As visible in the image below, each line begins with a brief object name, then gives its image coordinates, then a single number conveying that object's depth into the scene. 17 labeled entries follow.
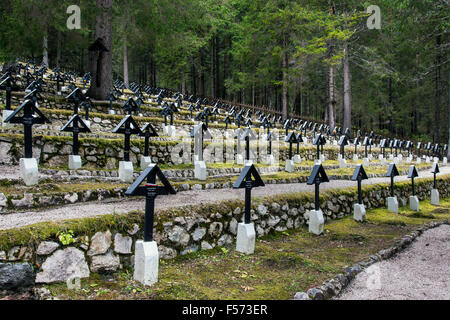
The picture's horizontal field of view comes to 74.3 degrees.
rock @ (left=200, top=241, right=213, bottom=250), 4.29
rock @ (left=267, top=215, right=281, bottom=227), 5.45
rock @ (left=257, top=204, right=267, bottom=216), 5.26
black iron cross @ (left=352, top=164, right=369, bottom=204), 6.81
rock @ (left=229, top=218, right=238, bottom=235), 4.77
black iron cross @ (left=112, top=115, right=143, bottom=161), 6.27
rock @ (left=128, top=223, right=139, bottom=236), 3.57
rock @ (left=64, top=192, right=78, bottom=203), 4.60
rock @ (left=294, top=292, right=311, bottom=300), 3.06
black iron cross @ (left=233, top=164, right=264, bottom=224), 4.46
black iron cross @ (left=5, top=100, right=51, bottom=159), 4.97
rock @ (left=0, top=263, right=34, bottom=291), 2.68
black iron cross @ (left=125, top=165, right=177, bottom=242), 3.13
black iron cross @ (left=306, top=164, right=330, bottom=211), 5.70
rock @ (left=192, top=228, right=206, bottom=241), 4.20
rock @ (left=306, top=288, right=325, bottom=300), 3.13
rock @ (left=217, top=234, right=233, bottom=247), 4.55
